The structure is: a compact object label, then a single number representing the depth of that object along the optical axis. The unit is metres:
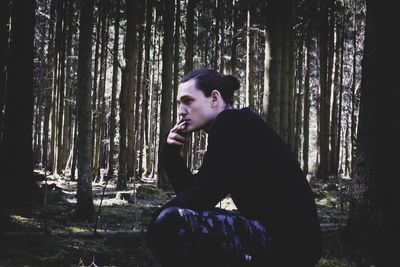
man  2.18
